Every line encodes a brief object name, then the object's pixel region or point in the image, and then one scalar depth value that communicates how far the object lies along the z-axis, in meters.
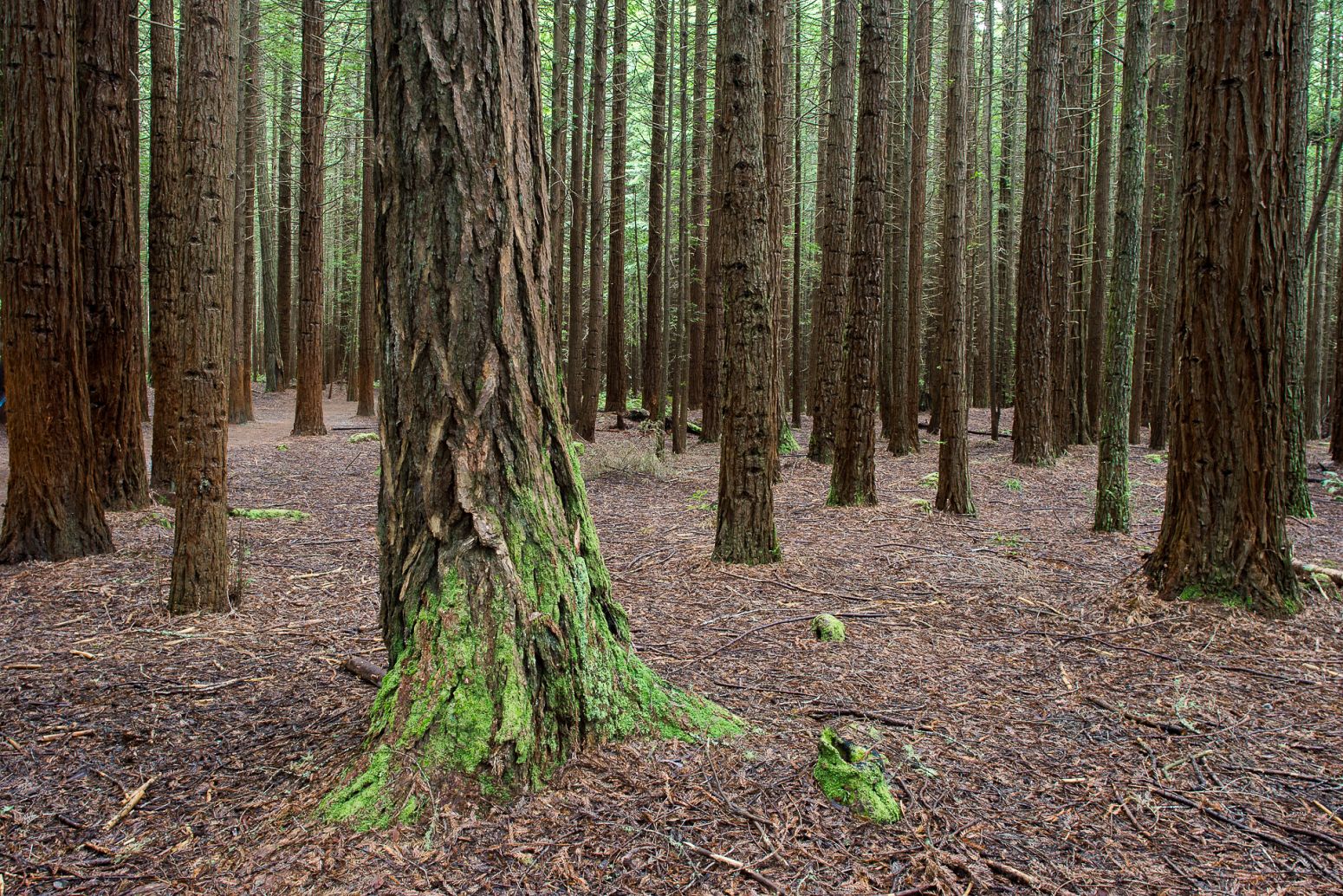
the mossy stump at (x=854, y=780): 2.52
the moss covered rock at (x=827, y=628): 4.55
